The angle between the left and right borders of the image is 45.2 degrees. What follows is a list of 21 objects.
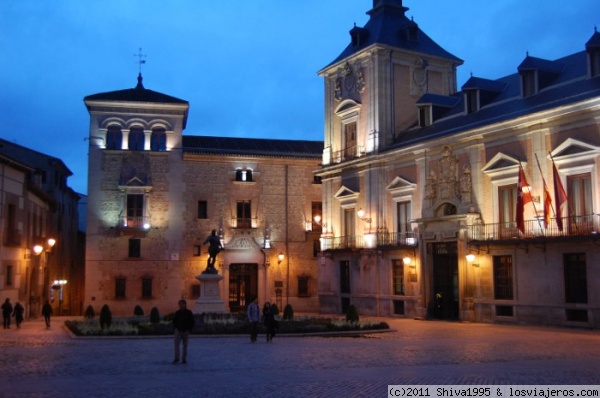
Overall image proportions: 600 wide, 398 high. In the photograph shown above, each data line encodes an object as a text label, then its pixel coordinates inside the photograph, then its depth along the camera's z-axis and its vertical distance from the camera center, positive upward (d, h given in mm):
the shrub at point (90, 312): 37344 -1429
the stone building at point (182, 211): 47906 +4935
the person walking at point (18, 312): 32284 -1227
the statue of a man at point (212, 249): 33438 +1602
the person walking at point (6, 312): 31844 -1182
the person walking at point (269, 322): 24094 -1303
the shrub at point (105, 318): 27784 -1305
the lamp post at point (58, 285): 43188 -21
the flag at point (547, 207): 29891 +3033
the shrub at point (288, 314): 32625 -1420
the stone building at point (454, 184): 29953 +4798
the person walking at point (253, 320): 23953 -1225
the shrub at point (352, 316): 29948 -1407
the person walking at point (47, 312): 32334 -1235
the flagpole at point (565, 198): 29209 +3335
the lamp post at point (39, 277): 41938 +456
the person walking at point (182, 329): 17656 -1104
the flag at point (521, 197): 30625 +3553
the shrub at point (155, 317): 30312 -1394
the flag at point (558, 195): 29141 +3426
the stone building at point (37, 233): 36625 +3202
